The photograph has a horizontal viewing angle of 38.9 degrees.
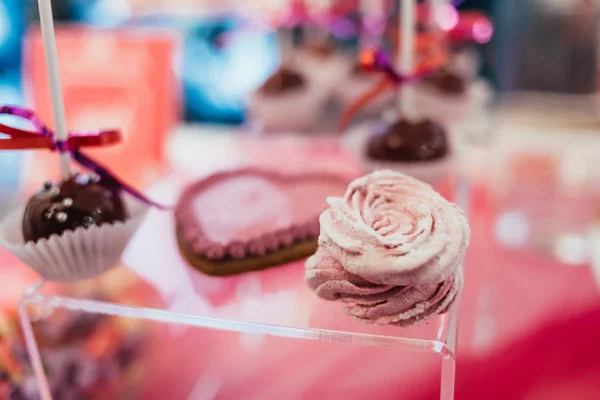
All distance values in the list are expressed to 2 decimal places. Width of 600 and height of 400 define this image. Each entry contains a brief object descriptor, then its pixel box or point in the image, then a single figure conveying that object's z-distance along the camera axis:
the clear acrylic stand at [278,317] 0.29
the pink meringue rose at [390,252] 0.28
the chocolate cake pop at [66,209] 0.33
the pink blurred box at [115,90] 0.66
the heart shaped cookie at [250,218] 0.36
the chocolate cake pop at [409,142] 0.41
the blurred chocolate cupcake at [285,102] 0.58
